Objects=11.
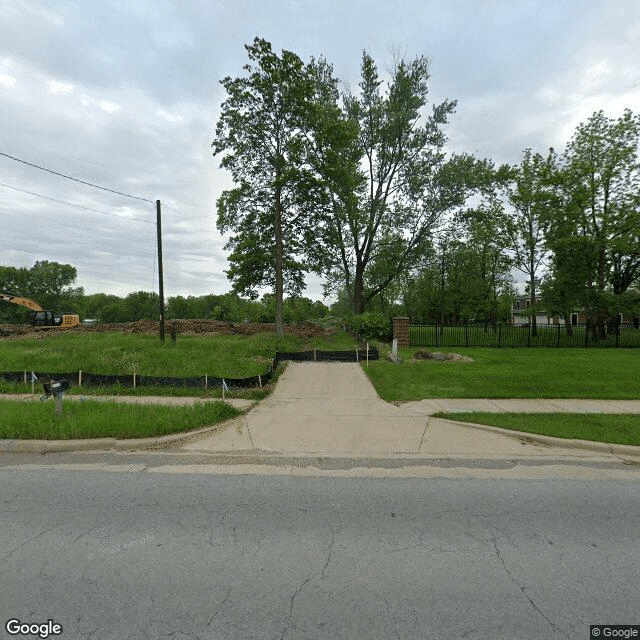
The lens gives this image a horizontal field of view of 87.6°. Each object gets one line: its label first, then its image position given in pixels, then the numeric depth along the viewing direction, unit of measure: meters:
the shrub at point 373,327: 20.12
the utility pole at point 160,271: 15.67
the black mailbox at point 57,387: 5.78
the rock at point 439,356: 14.30
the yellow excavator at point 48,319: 30.42
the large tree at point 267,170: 18.23
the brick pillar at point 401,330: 17.11
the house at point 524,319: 54.97
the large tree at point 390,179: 21.72
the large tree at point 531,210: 24.30
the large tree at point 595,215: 22.42
